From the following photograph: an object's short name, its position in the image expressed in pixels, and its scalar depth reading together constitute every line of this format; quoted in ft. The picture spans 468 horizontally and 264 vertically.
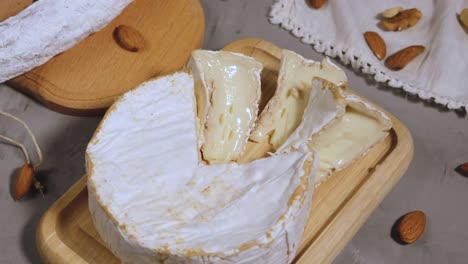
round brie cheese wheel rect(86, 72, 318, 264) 1.47
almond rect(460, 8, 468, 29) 2.02
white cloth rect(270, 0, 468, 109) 1.94
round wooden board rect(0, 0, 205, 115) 1.82
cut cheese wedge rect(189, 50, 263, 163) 1.67
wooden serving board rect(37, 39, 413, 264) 1.60
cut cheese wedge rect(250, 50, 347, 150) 1.72
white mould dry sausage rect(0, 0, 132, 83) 1.77
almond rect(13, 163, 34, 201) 1.72
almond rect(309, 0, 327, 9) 2.04
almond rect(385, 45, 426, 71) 1.95
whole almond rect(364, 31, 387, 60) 1.97
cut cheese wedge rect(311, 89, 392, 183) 1.68
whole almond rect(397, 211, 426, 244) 1.72
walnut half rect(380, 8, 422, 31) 2.02
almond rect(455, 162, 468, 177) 1.82
